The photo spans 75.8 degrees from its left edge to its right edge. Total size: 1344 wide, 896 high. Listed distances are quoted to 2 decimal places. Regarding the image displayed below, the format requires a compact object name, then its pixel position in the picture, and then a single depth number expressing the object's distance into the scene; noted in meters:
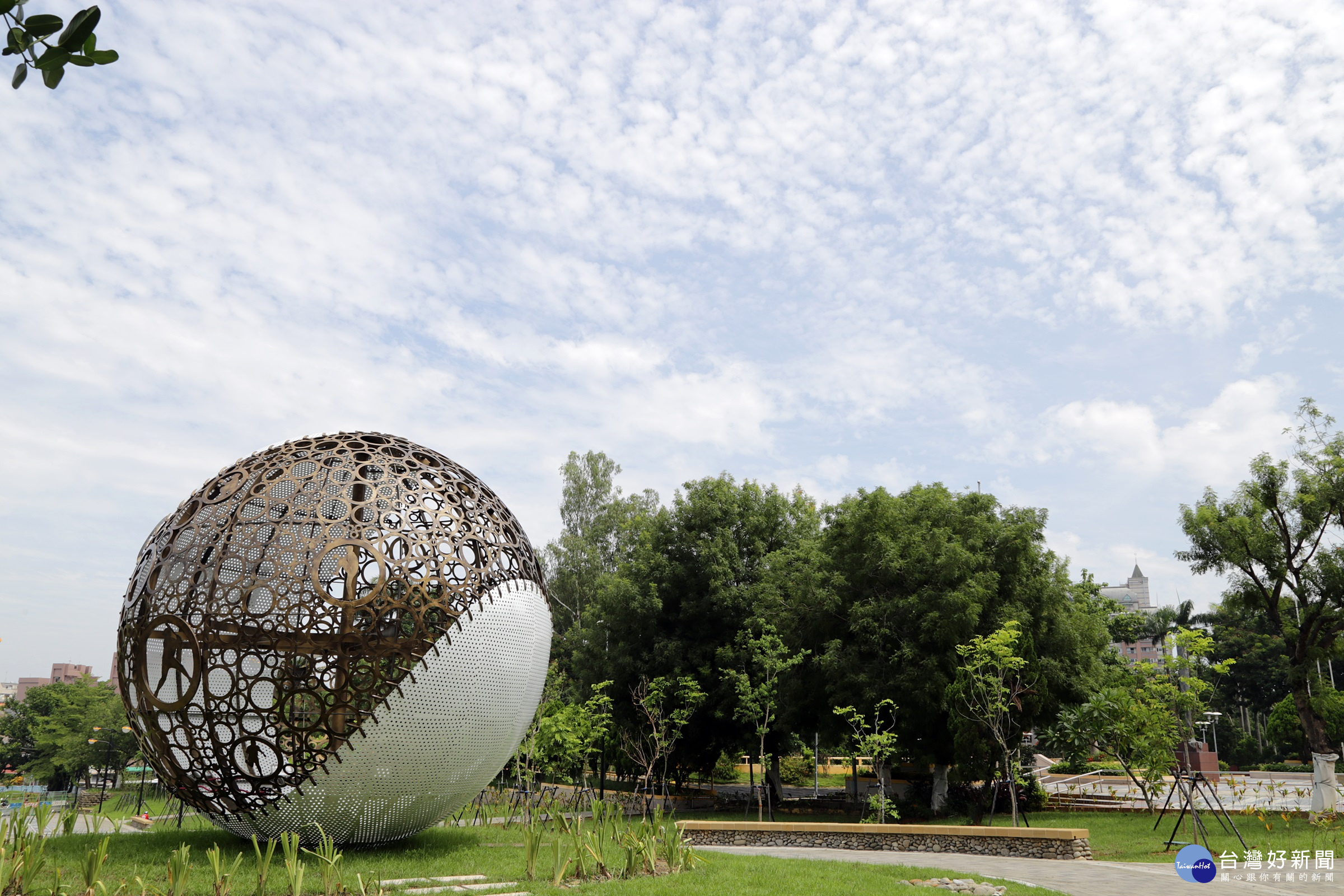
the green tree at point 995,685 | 16.02
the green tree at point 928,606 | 19.17
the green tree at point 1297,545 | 19.19
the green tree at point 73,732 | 36.28
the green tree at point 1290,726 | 29.33
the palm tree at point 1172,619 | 59.12
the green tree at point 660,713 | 20.50
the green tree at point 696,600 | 22.88
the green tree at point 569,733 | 18.98
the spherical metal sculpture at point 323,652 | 9.31
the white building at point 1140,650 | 126.19
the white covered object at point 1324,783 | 16.81
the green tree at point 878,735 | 17.39
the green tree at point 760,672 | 19.02
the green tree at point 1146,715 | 15.30
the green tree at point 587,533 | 33.34
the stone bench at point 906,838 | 13.23
